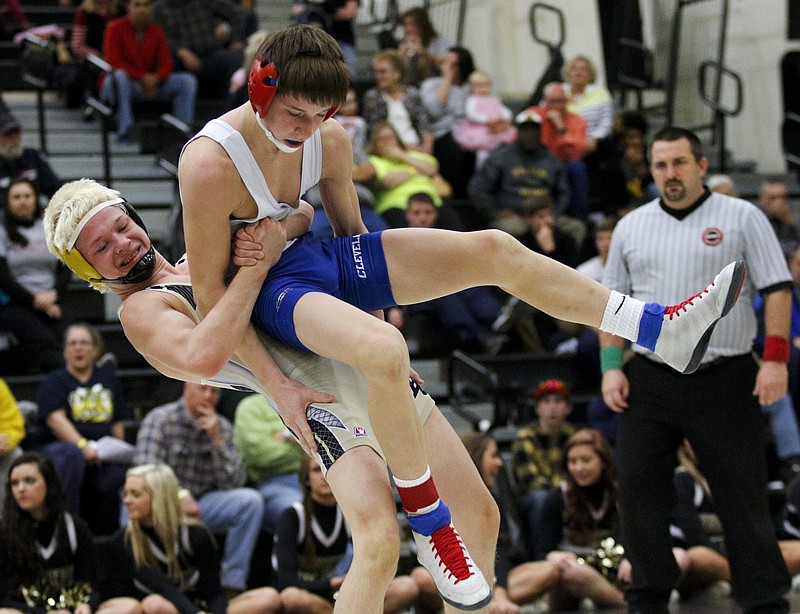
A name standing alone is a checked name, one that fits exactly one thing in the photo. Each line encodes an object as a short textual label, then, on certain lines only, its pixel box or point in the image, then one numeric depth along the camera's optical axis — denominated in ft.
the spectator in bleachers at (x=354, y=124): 48.87
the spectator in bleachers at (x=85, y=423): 37.40
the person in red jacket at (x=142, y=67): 52.83
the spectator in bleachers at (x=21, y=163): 46.63
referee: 28.51
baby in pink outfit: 55.51
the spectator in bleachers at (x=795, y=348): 44.26
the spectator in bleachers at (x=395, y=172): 49.26
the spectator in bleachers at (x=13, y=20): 61.57
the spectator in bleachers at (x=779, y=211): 51.46
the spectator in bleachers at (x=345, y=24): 60.40
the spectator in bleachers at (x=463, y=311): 46.75
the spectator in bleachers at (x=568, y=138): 54.68
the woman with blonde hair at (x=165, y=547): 35.18
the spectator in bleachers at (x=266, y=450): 39.23
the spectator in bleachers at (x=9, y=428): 36.84
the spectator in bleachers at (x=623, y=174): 56.54
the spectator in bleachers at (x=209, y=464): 37.33
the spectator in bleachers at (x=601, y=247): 46.36
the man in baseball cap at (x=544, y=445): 40.18
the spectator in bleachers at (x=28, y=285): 42.72
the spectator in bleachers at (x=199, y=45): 56.78
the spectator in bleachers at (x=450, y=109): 55.51
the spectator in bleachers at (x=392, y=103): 52.97
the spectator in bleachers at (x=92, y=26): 56.29
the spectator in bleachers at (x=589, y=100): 58.15
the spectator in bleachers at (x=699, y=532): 37.18
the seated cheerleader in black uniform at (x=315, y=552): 35.42
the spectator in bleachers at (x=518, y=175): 51.66
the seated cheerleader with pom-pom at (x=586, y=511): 37.45
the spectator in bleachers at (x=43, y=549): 34.35
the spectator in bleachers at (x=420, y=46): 60.25
